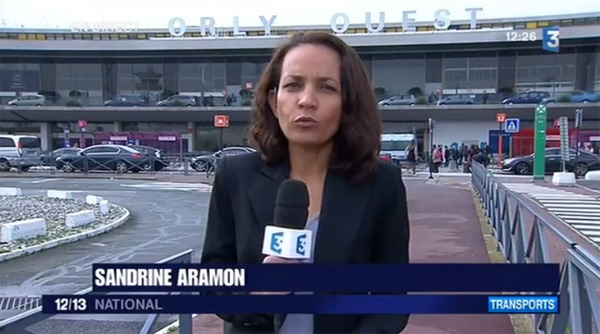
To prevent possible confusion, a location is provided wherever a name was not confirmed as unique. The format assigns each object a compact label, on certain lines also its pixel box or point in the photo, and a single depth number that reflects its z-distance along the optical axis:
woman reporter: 1.72
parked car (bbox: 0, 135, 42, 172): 31.42
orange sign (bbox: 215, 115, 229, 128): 36.70
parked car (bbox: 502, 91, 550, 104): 42.47
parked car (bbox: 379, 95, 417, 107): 44.10
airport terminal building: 45.12
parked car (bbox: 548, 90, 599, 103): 41.97
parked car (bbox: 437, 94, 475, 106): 43.88
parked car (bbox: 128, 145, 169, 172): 31.41
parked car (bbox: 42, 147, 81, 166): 31.64
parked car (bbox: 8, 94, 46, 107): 47.78
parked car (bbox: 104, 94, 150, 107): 47.34
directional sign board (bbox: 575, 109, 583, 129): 24.91
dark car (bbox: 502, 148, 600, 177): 29.06
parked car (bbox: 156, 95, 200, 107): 46.66
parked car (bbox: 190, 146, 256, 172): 31.70
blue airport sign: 26.41
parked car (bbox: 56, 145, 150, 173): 30.83
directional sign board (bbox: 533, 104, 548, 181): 21.64
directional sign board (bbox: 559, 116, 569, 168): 20.88
